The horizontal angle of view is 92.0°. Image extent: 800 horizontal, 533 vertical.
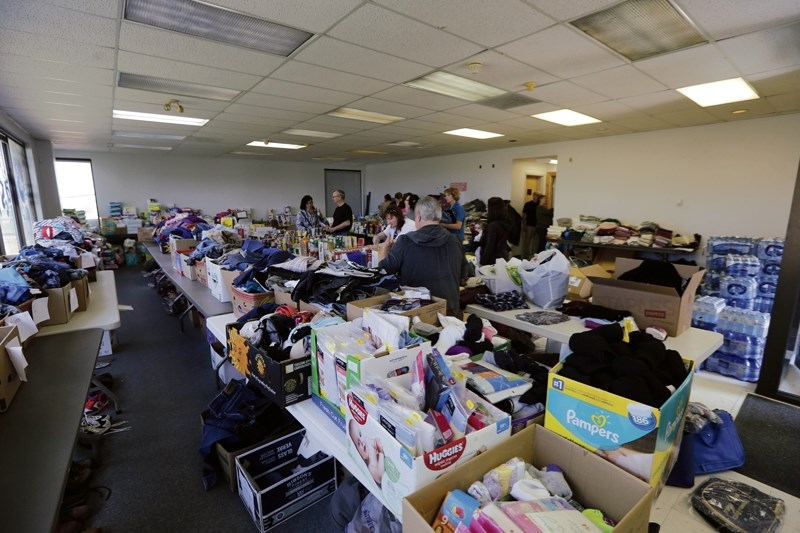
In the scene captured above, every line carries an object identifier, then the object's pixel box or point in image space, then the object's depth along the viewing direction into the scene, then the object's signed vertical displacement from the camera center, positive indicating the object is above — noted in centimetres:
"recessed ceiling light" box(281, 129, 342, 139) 617 +105
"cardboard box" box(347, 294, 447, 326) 175 -51
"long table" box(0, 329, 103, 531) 106 -82
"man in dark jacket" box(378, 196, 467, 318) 242 -39
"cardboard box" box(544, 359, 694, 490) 93 -57
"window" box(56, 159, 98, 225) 869 +30
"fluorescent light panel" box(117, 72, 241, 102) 337 +103
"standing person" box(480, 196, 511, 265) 554 -48
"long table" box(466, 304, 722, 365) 197 -77
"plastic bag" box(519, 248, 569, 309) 258 -54
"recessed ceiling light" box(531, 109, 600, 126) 475 +102
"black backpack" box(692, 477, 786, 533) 104 -87
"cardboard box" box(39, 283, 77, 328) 240 -66
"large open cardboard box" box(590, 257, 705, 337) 208 -59
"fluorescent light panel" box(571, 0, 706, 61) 221 +105
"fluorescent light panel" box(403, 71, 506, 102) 341 +104
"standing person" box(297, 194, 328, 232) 600 -28
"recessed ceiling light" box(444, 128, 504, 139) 605 +103
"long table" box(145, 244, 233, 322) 289 -80
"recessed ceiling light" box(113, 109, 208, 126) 478 +104
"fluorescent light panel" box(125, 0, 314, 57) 217 +106
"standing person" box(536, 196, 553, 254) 784 -45
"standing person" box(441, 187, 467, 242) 530 -21
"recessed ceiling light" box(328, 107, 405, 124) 478 +106
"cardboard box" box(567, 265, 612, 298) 289 -63
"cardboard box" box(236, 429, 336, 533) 185 -143
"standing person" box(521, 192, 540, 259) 806 -60
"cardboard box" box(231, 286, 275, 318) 246 -64
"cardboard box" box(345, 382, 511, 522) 91 -64
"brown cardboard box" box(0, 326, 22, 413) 151 -70
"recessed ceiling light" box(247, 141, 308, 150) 744 +106
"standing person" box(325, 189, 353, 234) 602 -33
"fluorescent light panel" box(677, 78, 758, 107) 354 +101
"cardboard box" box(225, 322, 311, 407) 146 -69
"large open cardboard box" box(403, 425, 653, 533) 85 -69
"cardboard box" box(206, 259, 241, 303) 298 -64
